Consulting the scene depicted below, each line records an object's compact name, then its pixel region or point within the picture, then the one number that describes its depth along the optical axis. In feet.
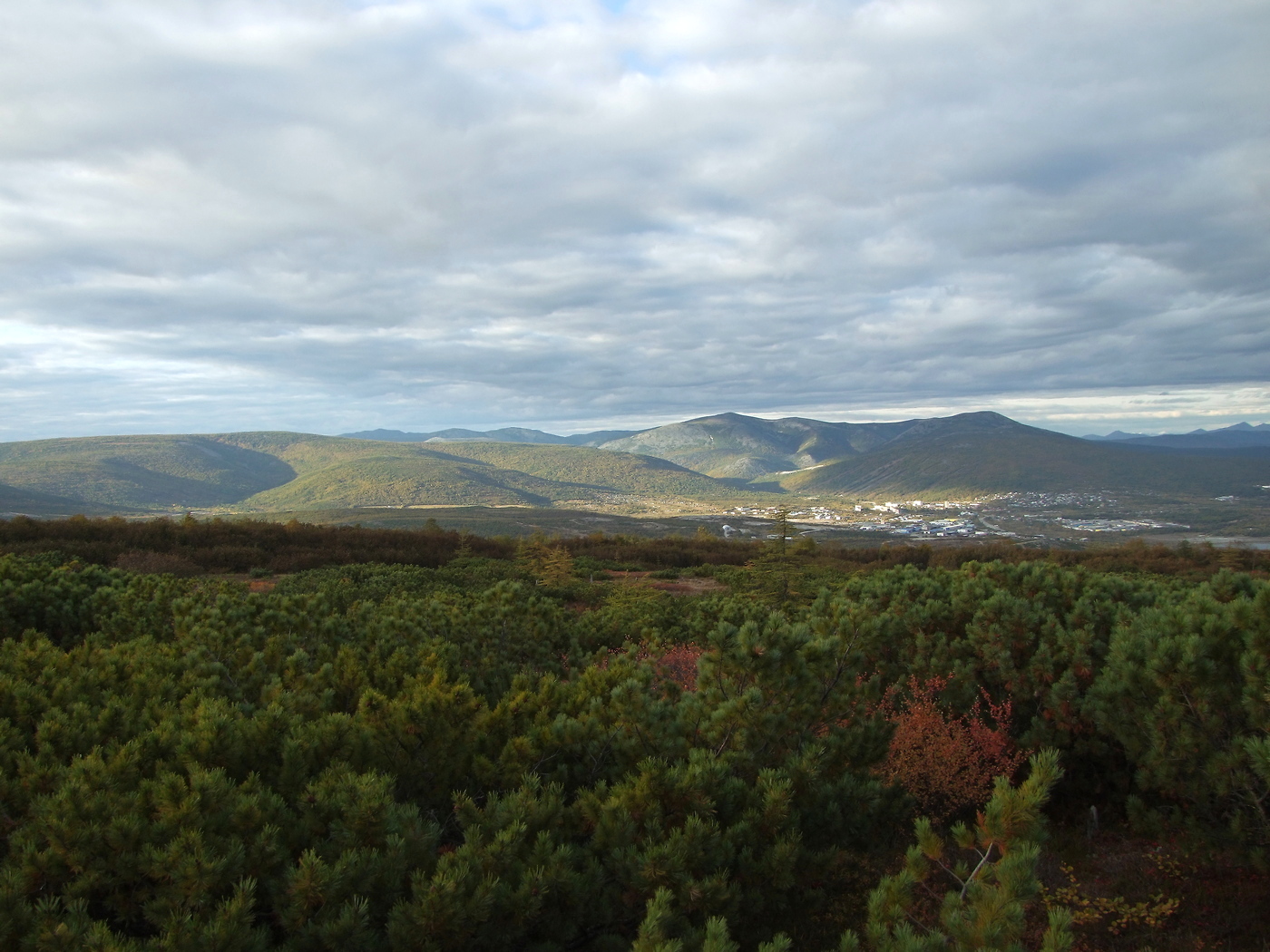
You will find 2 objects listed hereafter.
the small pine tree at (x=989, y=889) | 9.10
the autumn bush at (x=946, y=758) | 20.70
